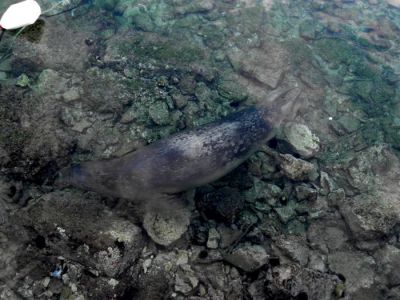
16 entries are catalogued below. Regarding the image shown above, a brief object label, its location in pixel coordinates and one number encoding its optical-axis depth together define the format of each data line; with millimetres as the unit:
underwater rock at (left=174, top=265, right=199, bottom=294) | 5133
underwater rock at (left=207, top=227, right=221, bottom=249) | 5625
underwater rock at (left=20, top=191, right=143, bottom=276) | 4883
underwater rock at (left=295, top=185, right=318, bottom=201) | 6445
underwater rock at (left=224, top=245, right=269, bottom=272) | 5254
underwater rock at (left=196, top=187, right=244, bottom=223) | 5832
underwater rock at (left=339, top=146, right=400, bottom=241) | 6078
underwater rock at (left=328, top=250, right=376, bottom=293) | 5637
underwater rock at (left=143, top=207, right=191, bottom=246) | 5488
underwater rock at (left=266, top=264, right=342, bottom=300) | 5035
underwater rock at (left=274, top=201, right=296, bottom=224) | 6191
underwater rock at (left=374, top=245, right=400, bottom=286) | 5789
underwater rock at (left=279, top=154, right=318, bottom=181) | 6547
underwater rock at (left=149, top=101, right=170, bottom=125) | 6797
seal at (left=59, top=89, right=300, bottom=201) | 5508
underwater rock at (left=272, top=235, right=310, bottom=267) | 5617
